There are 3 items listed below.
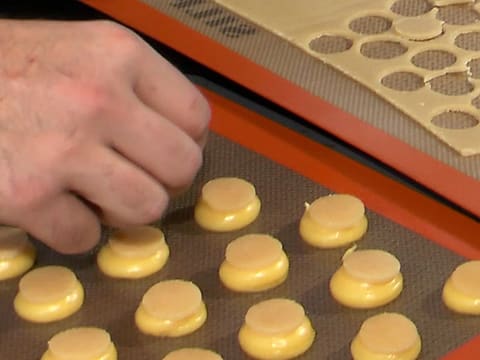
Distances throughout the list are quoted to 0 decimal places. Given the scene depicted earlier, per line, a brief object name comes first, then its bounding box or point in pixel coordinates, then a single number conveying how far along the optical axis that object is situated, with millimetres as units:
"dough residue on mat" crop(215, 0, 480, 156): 913
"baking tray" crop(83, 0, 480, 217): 861
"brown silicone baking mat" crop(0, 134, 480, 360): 761
